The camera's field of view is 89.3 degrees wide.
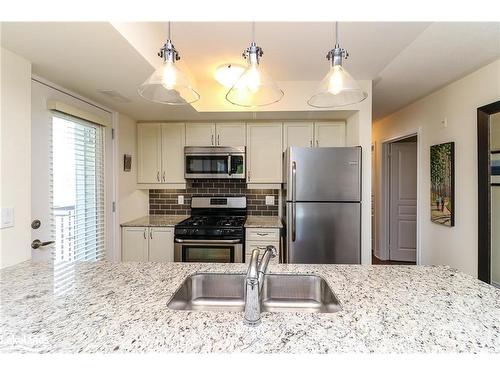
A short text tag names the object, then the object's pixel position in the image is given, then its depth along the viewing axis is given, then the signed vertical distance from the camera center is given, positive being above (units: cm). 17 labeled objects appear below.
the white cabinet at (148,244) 287 -65
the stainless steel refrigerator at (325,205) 251 -18
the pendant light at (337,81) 121 +51
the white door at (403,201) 404 -23
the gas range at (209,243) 274 -60
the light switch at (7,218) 143 -17
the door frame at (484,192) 209 -5
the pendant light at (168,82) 121 +52
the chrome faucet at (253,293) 83 -36
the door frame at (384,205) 407 -30
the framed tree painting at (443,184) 249 +3
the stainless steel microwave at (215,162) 308 +31
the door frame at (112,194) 268 -7
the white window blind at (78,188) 202 -1
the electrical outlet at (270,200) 341 -18
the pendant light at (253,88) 123 +51
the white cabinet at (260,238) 283 -57
